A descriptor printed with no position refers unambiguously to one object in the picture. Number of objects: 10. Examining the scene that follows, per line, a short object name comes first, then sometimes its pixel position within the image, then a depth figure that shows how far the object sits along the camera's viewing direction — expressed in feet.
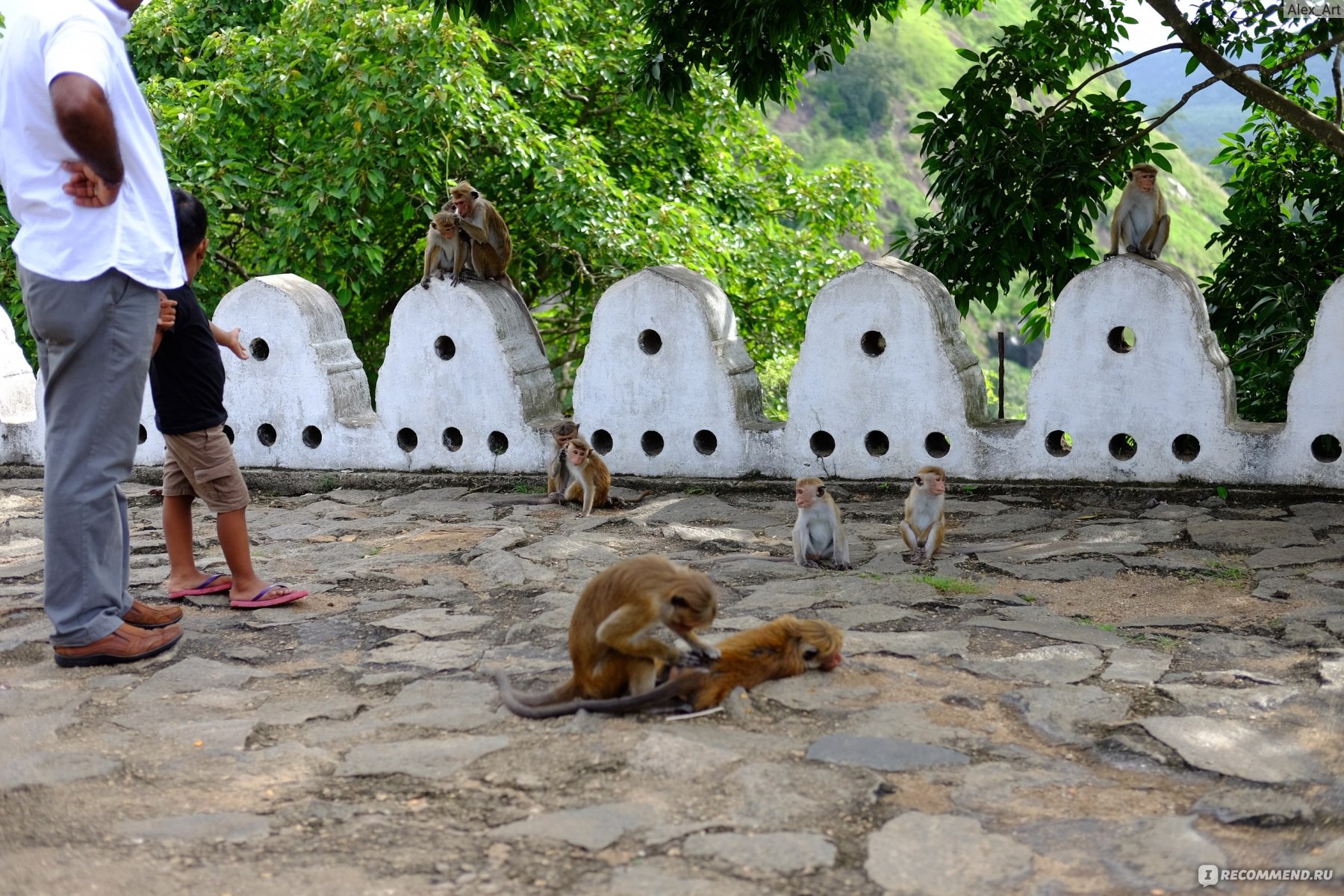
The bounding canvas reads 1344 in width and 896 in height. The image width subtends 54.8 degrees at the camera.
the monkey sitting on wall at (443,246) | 23.61
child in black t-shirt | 14.48
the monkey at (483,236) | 23.65
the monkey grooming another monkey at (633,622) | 10.36
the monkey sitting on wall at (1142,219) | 21.84
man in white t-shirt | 11.69
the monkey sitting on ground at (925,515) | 16.72
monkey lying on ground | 10.70
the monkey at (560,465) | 21.34
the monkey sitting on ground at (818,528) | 16.46
